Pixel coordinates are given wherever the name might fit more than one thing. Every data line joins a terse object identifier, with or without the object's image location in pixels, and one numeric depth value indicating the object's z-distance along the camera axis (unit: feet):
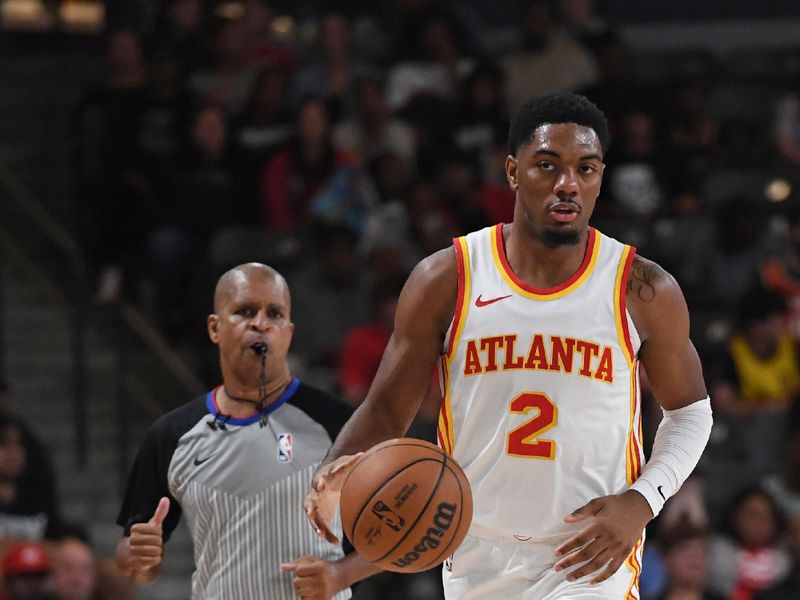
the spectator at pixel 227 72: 72.38
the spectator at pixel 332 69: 71.36
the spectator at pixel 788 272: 64.34
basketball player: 28.68
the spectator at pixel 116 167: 67.21
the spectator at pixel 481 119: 69.41
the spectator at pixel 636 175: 67.62
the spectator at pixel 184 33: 73.10
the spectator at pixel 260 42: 73.77
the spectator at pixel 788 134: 72.49
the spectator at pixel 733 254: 65.72
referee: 32.94
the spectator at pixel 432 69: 73.05
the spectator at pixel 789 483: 59.77
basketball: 27.17
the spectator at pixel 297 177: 66.54
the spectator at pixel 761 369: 61.52
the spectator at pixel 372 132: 69.00
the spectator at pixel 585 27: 75.15
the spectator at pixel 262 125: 67.36
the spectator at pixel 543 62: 73.20
